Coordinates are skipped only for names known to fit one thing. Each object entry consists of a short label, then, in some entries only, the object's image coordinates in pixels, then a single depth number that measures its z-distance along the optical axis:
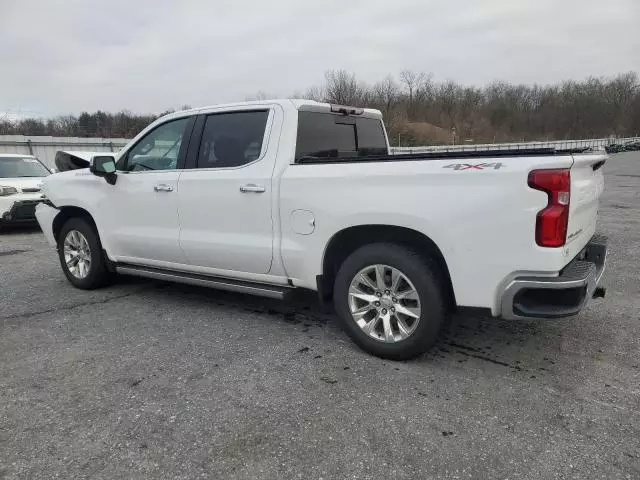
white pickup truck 3.02
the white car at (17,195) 9.80
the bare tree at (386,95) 81.00
